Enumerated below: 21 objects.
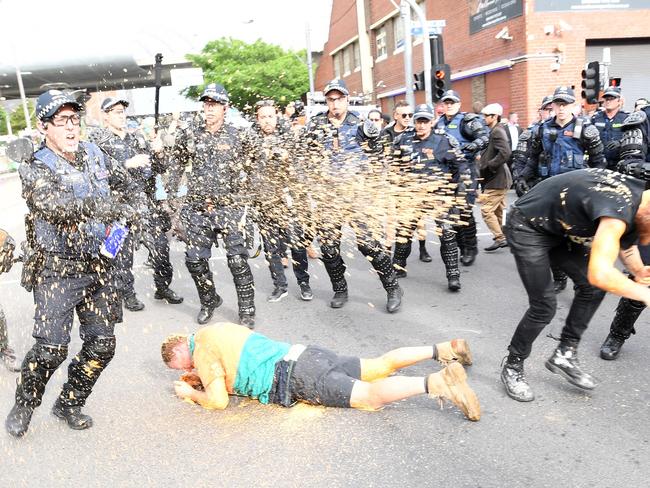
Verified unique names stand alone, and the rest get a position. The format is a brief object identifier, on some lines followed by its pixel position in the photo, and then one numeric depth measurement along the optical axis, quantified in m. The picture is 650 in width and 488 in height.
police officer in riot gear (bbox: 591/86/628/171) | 7.25
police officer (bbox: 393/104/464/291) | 6.06
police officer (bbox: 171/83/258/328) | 5.18
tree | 33.78
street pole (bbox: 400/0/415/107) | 14.21
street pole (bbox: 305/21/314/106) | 29.09
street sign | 13.02
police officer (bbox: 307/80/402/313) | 5.53
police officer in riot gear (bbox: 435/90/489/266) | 6.94
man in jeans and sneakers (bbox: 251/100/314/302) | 5.72
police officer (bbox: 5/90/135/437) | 3.20
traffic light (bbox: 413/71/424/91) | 13.73
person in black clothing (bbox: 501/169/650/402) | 2.82
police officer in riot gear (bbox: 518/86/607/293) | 5.75
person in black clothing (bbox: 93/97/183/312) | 6.10
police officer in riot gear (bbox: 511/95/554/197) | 6.70
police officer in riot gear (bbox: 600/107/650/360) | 4.05
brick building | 15.94
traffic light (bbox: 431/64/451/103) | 12.52
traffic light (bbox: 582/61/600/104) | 11.38
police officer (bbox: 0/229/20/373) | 4.40
